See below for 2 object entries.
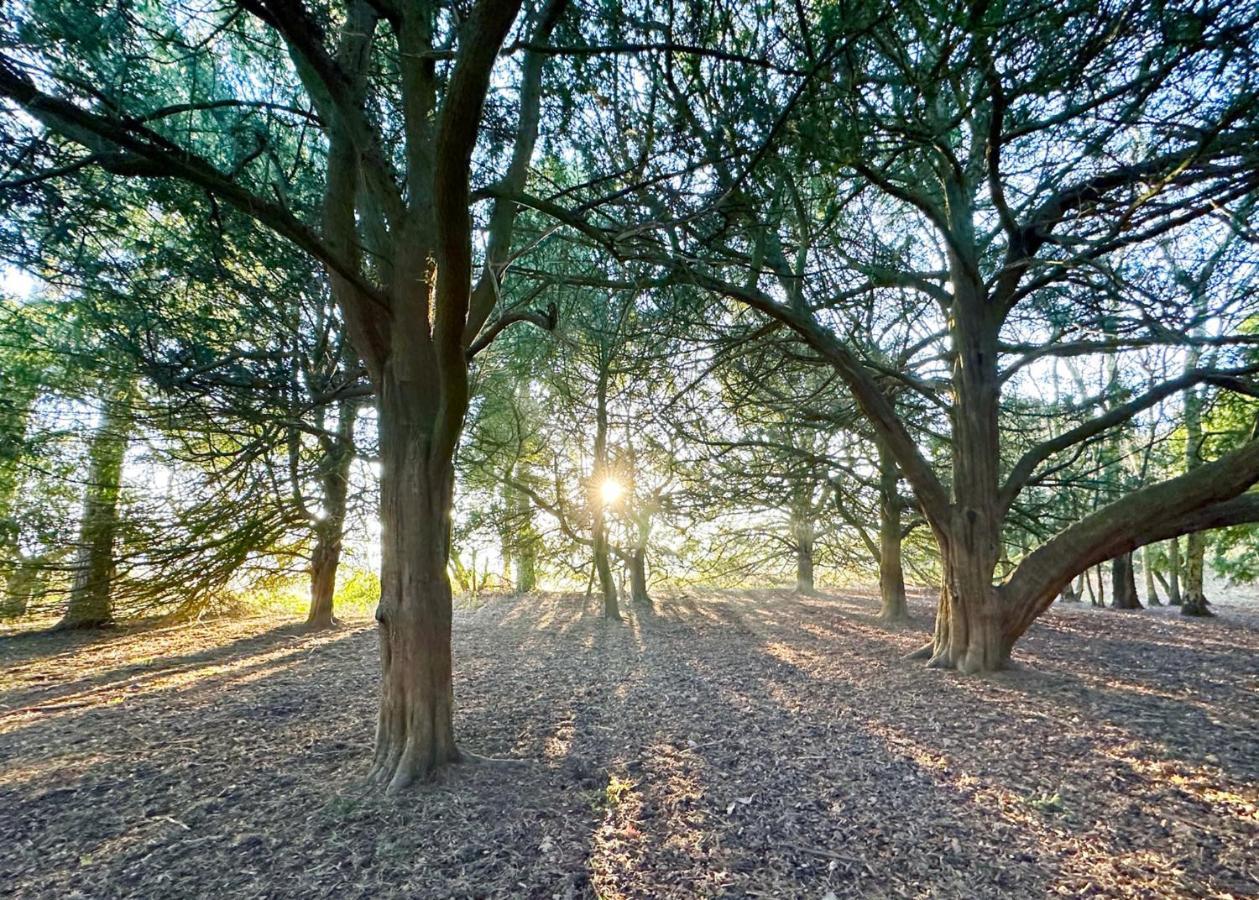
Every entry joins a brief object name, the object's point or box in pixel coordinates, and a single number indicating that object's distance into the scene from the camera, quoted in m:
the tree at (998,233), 2.94
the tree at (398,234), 2.64
